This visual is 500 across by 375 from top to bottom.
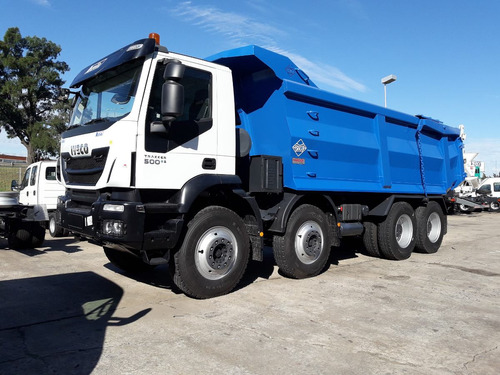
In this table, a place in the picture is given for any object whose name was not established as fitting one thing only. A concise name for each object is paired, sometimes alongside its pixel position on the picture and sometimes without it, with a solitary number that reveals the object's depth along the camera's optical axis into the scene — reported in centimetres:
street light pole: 1655
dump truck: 468
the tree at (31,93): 2480
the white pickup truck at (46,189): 1180
